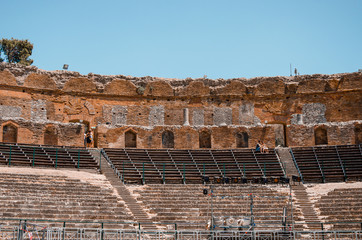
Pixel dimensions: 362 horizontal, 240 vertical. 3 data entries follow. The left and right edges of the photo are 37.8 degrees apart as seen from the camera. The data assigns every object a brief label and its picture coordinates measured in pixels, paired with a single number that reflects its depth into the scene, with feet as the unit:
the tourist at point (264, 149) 109.60
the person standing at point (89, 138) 113.09
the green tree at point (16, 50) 175.11
